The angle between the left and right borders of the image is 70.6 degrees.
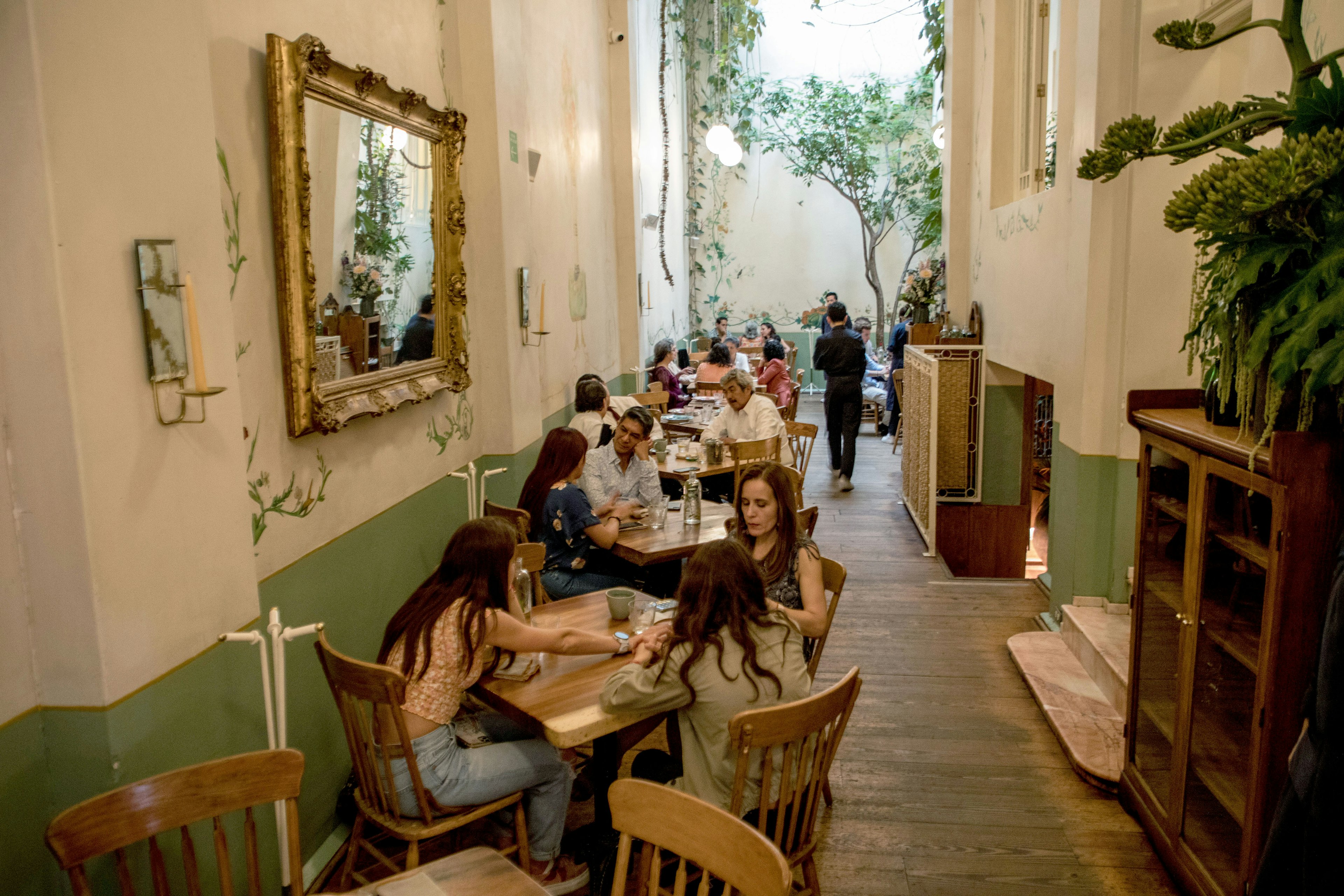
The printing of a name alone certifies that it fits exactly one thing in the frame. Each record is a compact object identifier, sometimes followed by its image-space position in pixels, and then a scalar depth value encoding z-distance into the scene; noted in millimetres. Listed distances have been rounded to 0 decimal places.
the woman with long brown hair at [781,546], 3326
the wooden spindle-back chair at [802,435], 7109
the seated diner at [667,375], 8961
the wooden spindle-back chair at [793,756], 2211
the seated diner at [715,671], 2480
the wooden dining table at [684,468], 5758
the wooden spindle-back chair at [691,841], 1654
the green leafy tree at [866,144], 14602
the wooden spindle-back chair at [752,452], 5828
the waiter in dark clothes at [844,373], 9109
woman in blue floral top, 4148
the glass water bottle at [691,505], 4484
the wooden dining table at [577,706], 2523
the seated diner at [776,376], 9812
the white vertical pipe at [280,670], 2402
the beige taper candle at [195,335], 2059
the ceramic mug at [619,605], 3203
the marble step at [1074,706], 3688
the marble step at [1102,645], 4137
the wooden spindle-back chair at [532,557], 3611
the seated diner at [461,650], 2629
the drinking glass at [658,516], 4457
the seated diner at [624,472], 4680
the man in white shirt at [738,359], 10789
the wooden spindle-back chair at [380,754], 2418
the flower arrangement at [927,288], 8586
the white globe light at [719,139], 12656
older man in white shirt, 6520
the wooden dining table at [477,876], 1882
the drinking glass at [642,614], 3150
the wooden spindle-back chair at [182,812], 1751
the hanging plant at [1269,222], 1965
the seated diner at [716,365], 9727
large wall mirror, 2836
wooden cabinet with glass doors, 2256
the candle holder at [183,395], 2109
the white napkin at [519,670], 2787
